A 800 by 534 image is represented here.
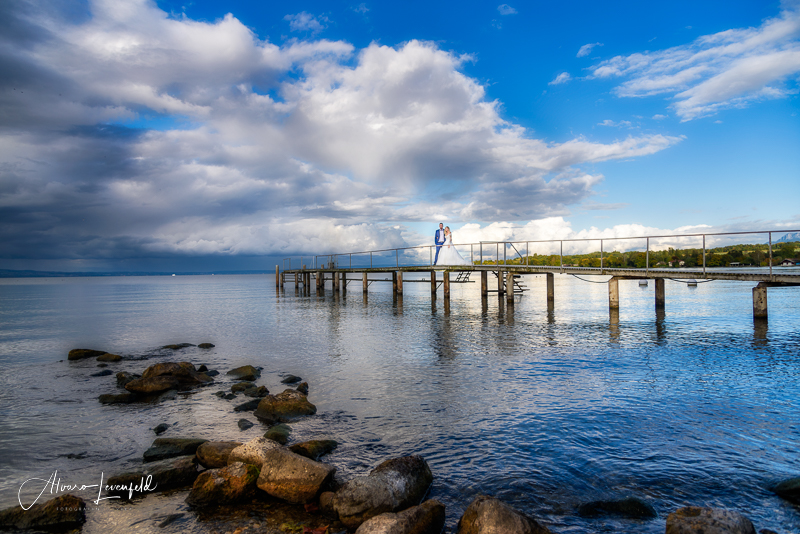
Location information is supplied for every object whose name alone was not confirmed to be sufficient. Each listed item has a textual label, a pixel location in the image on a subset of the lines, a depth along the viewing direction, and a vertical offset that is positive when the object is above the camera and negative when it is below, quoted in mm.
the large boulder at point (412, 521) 4750 -2904
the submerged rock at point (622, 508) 5473 -3209
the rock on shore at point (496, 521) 4609 -2820
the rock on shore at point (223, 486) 6020 -3077
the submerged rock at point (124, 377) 12754 -3228
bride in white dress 37250 +779
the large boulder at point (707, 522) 4297 -2701
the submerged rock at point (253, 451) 6617 -2873
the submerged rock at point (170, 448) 7477 -3169
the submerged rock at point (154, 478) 6402 -3181
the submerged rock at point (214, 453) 6988 -3029
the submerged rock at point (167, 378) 11844 -3108
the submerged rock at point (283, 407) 9547 -3175
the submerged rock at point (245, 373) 13234 -3281
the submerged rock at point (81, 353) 16953 -3261
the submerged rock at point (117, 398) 11133 -3315
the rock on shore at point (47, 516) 5457 -3135
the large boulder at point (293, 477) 5977 -2973
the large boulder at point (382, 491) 5305 -2917
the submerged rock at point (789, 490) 5594 -3072
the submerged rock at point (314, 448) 7109 -3070
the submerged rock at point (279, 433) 7957 -3128
